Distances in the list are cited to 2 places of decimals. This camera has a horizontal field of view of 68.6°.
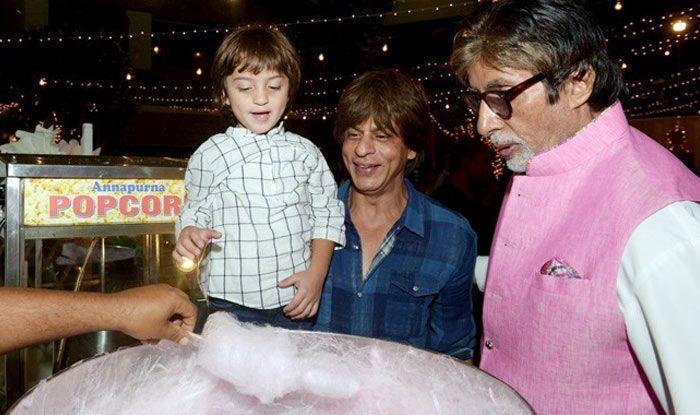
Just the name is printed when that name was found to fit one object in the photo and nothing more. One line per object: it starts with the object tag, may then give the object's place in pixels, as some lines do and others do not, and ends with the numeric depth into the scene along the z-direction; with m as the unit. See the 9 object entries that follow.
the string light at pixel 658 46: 8.99
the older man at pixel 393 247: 2.12
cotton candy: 0.85
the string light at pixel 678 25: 8.12
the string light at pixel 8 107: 6.45
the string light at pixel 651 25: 7.70
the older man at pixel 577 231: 1.02
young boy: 2.08
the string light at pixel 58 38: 6.16
